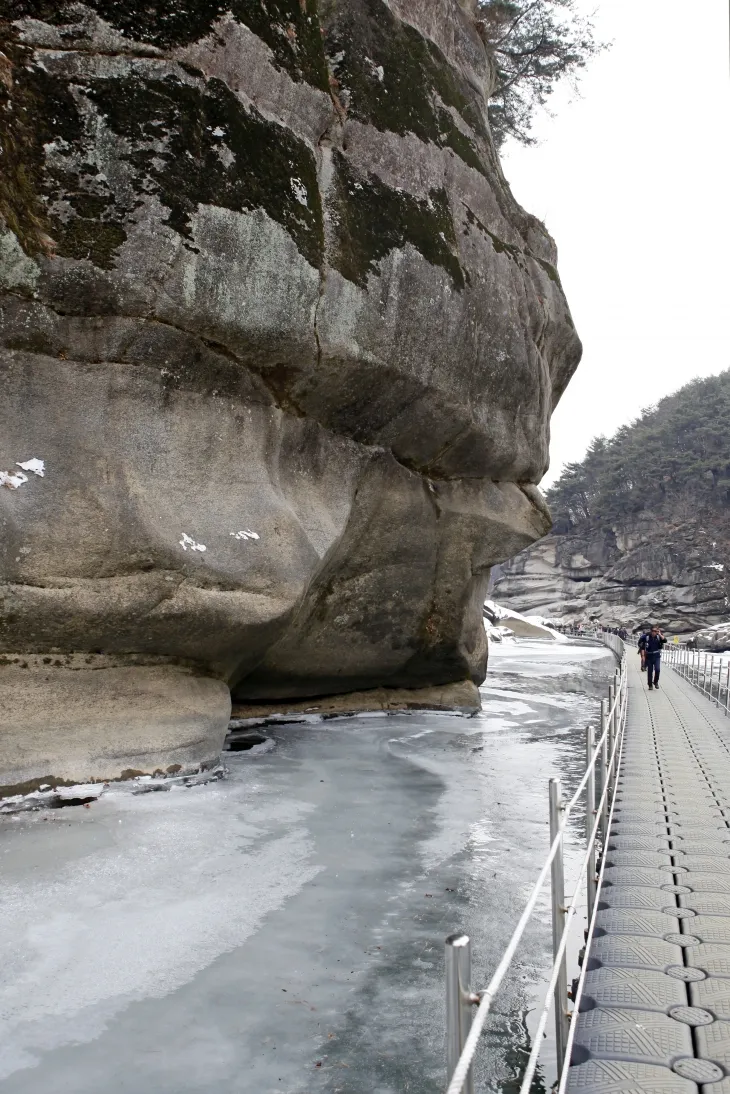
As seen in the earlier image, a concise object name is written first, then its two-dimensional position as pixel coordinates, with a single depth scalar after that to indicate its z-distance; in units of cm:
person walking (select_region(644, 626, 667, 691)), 1894
